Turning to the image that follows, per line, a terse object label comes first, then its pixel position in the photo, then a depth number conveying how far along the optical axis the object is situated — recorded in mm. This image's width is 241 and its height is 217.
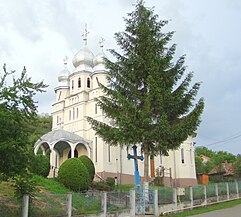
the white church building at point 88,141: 23204
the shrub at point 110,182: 20695
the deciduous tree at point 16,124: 8361
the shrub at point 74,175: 16896
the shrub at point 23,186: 9082
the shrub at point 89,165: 19661
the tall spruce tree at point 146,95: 13563
